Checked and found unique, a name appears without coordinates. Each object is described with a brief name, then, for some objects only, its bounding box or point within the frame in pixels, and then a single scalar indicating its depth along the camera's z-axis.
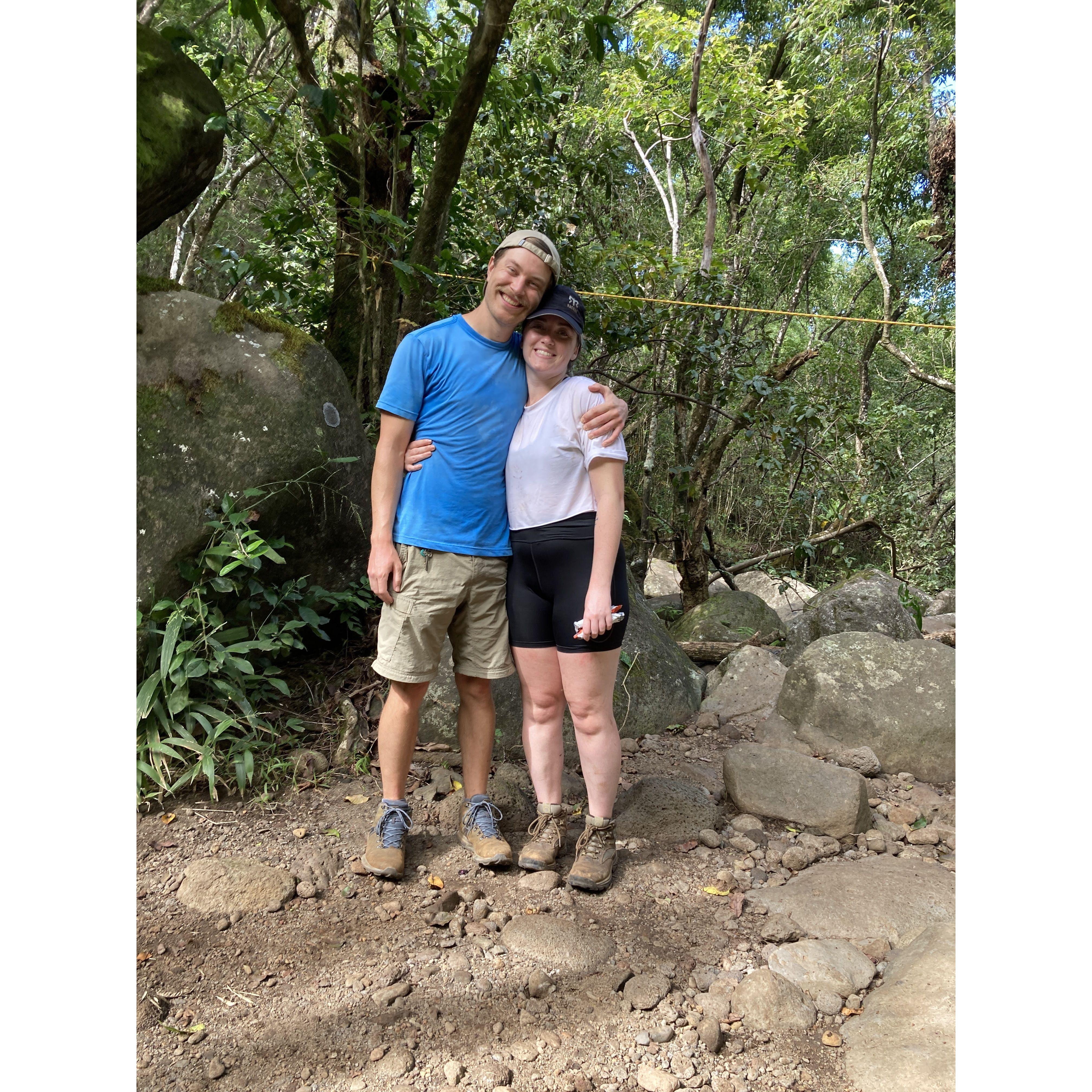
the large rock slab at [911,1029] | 1.84
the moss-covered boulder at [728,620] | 6.47
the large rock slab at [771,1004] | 2.12
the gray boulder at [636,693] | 3.80
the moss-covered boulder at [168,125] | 3.61
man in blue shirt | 2.65
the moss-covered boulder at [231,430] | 3.37
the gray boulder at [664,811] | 3.18
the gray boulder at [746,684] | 4.68
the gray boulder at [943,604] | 9.25
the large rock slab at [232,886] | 2.54
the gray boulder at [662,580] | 10.16
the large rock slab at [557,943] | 2.34
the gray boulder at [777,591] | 9.02
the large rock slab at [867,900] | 2.52
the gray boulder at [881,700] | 3.88
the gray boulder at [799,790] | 3.21
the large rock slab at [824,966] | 2.26
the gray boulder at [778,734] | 4.17
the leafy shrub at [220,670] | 3.18
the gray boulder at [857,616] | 6.48
